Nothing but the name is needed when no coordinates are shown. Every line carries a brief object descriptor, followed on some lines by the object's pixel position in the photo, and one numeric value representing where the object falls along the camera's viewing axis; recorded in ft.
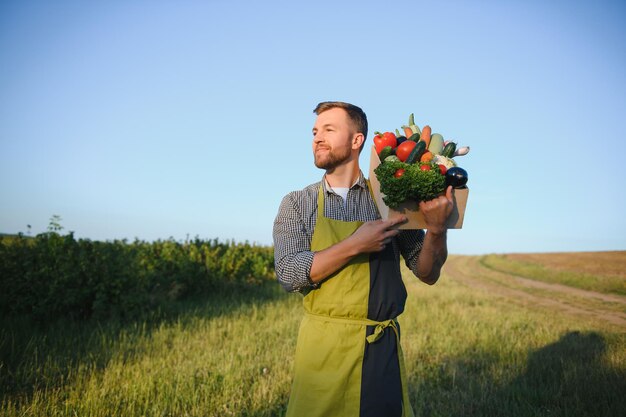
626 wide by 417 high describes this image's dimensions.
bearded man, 6.96
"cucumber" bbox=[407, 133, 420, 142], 7.96
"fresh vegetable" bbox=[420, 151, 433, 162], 7.45
